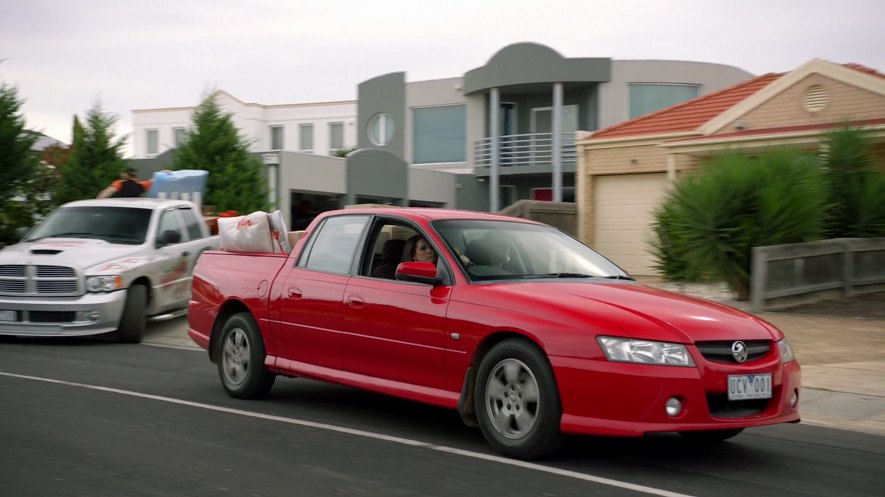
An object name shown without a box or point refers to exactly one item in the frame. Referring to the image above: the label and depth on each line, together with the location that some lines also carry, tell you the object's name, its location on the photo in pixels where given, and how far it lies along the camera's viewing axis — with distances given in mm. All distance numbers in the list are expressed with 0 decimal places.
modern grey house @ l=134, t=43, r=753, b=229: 35031
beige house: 20484
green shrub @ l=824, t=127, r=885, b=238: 17266
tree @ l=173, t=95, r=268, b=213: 21438
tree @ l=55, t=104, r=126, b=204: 23031
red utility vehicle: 5891
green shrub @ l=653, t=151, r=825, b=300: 15055
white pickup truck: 13094
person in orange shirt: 17859
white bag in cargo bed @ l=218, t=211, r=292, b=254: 9164
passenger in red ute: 7559
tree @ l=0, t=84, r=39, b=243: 20922
